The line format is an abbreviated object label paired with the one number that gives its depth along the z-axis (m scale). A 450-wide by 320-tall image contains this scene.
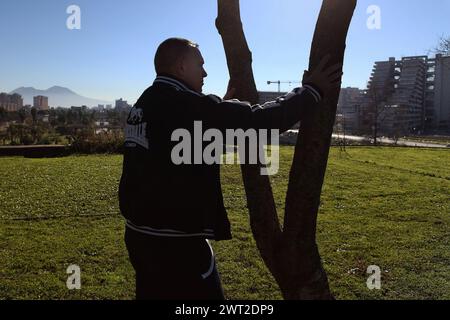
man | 2.11
